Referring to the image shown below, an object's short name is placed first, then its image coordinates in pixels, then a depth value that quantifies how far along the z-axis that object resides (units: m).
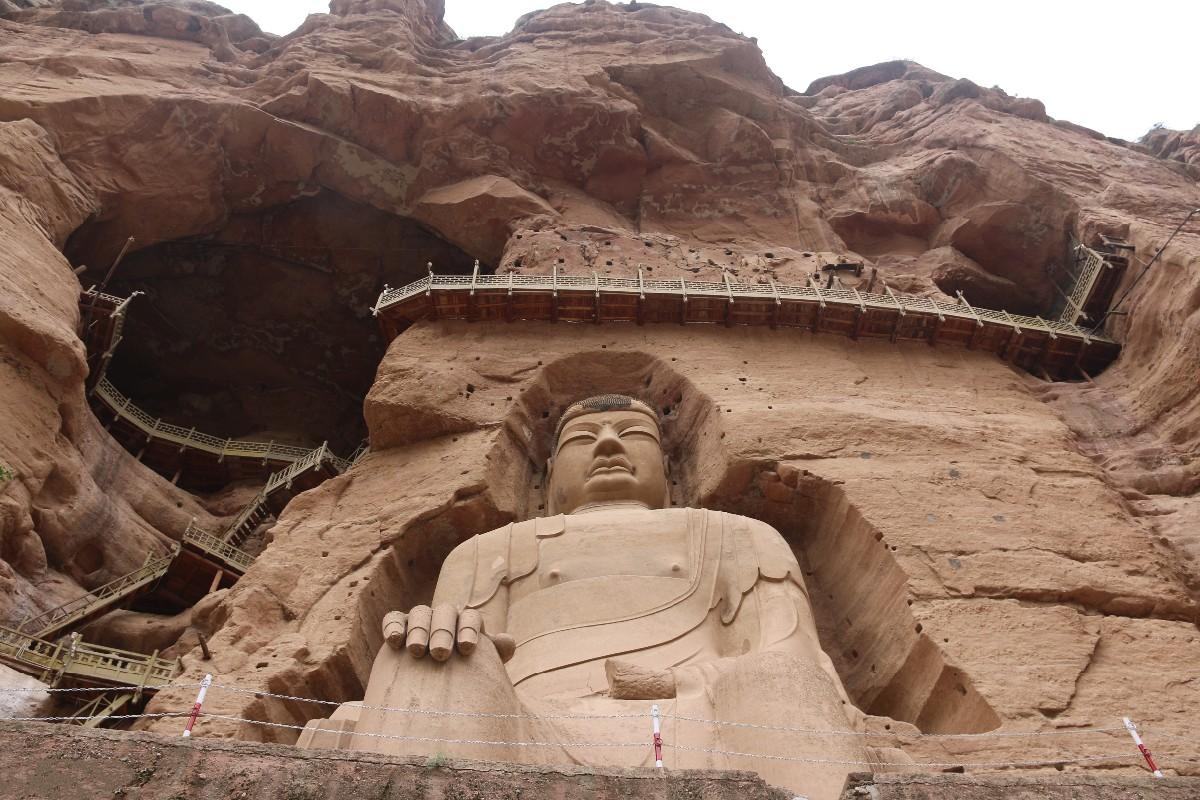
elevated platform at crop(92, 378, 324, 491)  16.27
